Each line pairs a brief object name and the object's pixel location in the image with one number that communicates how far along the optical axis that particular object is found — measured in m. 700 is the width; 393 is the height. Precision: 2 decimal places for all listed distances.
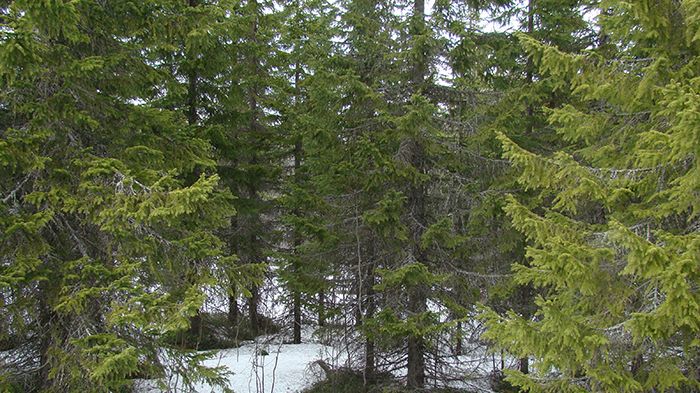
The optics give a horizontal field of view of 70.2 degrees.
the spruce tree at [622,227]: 4.43
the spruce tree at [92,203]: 5.55
